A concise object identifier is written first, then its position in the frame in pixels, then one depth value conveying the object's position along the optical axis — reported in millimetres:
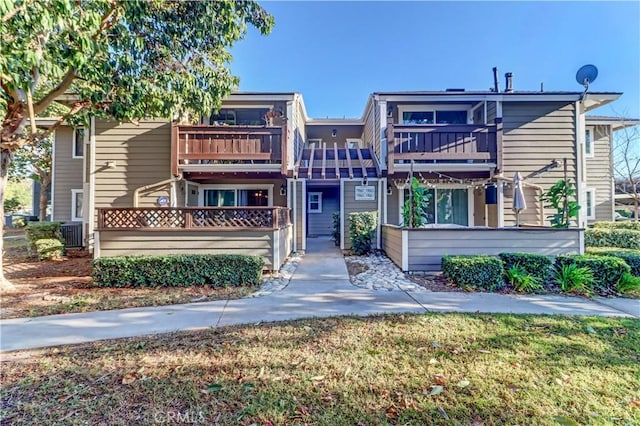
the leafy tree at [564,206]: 7656
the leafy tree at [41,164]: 17188
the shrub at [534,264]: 6184
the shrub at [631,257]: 6461
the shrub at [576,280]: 5840
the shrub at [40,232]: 10273
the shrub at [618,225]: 11805
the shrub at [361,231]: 9789
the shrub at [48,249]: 9602
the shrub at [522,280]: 5885
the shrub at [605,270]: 5887
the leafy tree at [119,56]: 4828
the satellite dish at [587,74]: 10016
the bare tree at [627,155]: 16328
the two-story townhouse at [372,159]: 9492
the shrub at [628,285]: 5715
